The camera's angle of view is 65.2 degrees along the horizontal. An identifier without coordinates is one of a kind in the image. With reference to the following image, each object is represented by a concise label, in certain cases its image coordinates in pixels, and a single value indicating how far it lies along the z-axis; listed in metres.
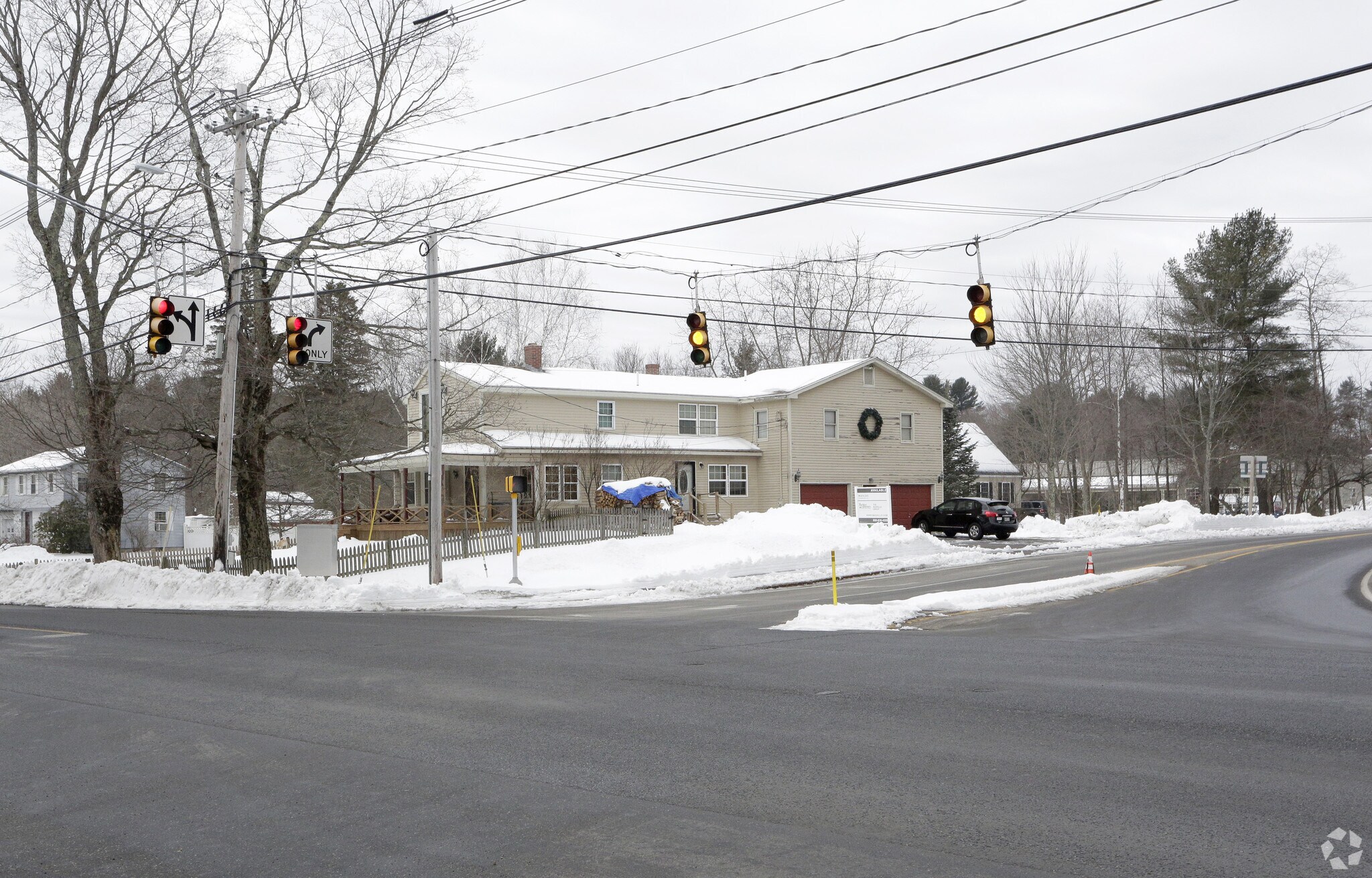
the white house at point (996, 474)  75.94
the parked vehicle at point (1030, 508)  75.71
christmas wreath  48.97
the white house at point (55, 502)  54.03
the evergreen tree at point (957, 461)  63.66
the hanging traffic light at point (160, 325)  19.88
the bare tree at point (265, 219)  29.12
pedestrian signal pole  25.86
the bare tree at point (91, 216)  30.92
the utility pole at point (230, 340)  25.02
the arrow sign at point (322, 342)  22.83
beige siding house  42.84
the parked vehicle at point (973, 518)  41.66
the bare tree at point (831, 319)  60.88
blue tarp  38.78
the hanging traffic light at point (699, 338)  20.45
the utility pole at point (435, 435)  24.81
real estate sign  35.69
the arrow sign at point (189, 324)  22.27
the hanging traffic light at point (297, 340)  20.27
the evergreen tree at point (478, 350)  52.53
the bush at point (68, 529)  49.22
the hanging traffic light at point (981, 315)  18.30
